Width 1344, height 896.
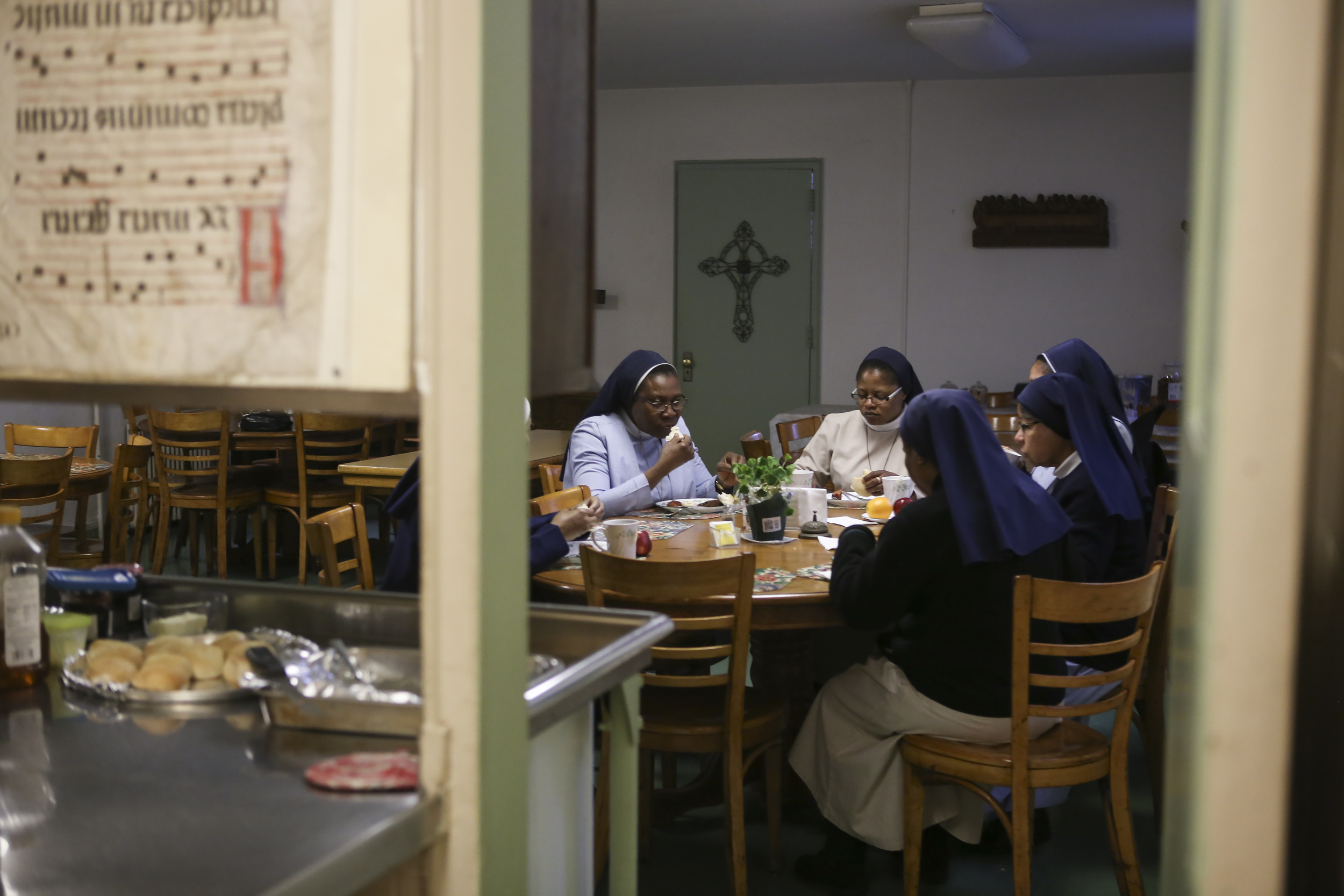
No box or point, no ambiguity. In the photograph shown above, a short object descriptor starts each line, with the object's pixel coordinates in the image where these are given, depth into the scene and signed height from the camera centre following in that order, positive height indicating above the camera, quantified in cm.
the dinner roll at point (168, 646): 150 -39
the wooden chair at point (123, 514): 557 -88
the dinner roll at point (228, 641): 152 -39
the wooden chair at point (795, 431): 535 -34
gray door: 840 +50
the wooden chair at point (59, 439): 593 -47
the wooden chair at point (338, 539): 262 -44
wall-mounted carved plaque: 777 +96
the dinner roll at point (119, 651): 150 -40
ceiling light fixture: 609 +180
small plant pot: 327 -46
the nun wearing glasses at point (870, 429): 439 -28
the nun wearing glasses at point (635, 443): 396 -31
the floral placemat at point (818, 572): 286 -54
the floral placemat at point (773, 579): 275 -55
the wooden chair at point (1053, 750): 238 -88
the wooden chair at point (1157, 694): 307 -91
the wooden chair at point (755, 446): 467 -36
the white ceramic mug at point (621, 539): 293 -47
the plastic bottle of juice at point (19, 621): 149 -36
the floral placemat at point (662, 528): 338 -53
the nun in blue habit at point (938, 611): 257 -58
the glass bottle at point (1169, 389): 720 -16
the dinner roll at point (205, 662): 145 -40
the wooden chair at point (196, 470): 589 -63
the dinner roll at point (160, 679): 142 -41
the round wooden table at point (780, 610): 269 -60
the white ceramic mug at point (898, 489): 370 -42
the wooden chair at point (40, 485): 488 -61
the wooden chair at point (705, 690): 250 -82
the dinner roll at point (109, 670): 144 -41
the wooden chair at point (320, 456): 594 -55
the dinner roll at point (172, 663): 144 -40
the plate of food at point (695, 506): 388 -51
